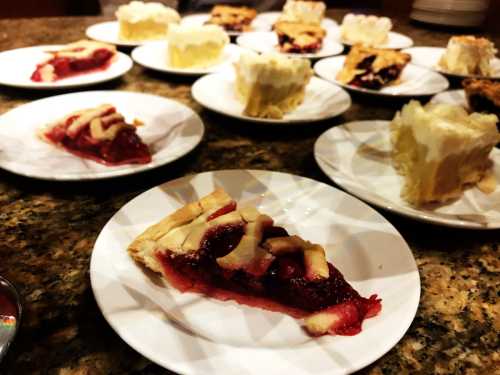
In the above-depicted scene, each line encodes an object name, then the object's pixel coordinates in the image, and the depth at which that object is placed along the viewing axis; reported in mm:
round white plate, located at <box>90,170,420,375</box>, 195
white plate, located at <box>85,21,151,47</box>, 680
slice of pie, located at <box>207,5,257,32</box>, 786
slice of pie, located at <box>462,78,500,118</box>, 475
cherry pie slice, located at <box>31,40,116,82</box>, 517
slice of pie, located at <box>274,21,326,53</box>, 680
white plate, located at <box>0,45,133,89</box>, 493
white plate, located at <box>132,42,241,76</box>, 564
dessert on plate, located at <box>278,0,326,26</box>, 817
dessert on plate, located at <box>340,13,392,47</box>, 751
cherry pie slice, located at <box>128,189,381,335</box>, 240
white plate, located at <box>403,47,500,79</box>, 657
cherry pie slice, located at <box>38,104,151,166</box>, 361
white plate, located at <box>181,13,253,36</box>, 835
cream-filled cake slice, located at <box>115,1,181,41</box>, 686
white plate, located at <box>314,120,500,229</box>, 307
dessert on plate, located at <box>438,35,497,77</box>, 628
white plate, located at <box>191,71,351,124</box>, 446
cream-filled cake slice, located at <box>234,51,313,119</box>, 459
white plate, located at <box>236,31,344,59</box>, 677
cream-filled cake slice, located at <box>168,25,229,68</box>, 578
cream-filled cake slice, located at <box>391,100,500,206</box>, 338
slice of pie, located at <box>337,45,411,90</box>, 559
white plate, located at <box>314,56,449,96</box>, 546
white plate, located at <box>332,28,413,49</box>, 763
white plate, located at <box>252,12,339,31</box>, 849
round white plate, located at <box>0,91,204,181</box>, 329
